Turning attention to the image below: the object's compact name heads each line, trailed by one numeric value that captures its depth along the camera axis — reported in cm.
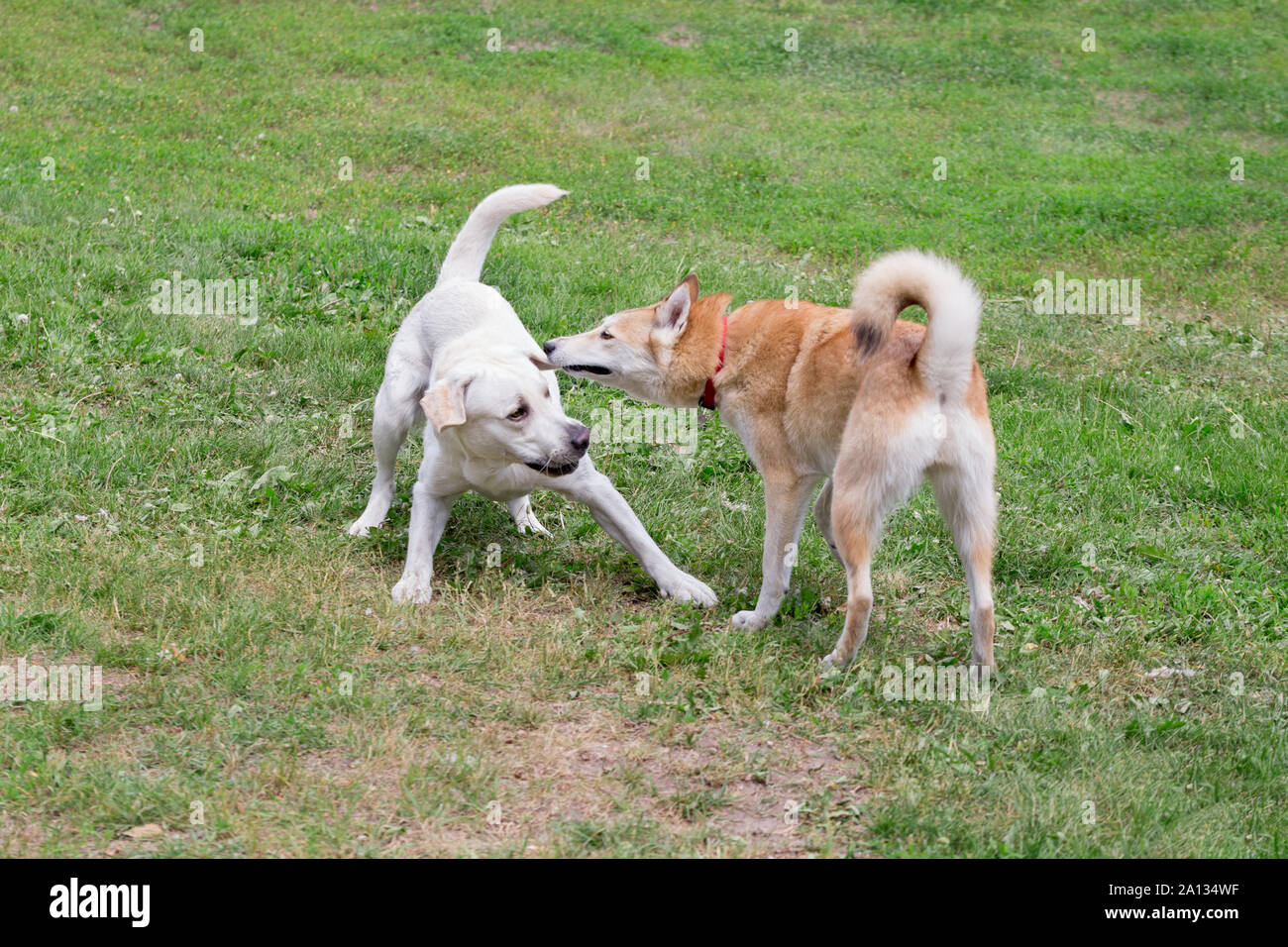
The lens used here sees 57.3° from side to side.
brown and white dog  445
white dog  528
